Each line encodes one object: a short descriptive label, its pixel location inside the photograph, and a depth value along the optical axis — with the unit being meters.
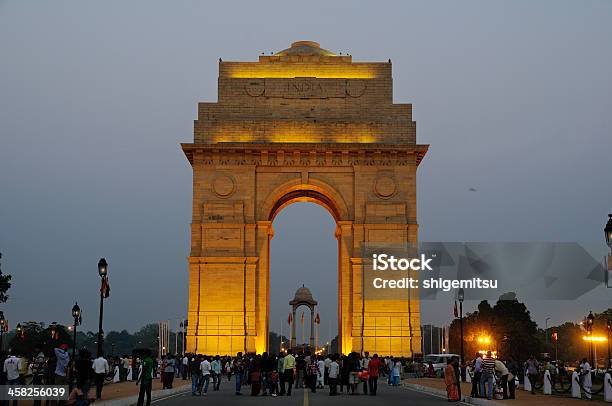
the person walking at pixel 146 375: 22.36
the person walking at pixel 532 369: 31.99
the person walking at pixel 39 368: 23.35
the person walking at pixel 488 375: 27.28
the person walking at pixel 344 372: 32.62
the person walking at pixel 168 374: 33.53
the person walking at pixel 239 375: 32.06
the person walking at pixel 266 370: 31.74
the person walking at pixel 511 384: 27.91
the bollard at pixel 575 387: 29.85
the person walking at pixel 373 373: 31.15
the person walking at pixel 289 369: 32.44
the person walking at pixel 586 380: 29.60
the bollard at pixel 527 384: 34.69
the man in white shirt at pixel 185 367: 44.47
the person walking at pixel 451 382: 26.64
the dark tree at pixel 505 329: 87.50
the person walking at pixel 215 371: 34.69
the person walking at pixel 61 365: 21.72
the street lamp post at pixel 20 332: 59.56
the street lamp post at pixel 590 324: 42.15
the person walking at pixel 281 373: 32.28
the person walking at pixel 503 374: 27.67
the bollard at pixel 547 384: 31.45
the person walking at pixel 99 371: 25.16
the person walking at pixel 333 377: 31.06
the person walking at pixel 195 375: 31.09
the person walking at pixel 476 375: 27.67
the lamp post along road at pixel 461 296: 37.84
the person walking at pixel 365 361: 40.25
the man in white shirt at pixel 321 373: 37.38
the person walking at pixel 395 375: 39.44
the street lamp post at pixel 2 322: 50.22
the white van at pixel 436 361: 51.07
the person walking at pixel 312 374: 34.29
